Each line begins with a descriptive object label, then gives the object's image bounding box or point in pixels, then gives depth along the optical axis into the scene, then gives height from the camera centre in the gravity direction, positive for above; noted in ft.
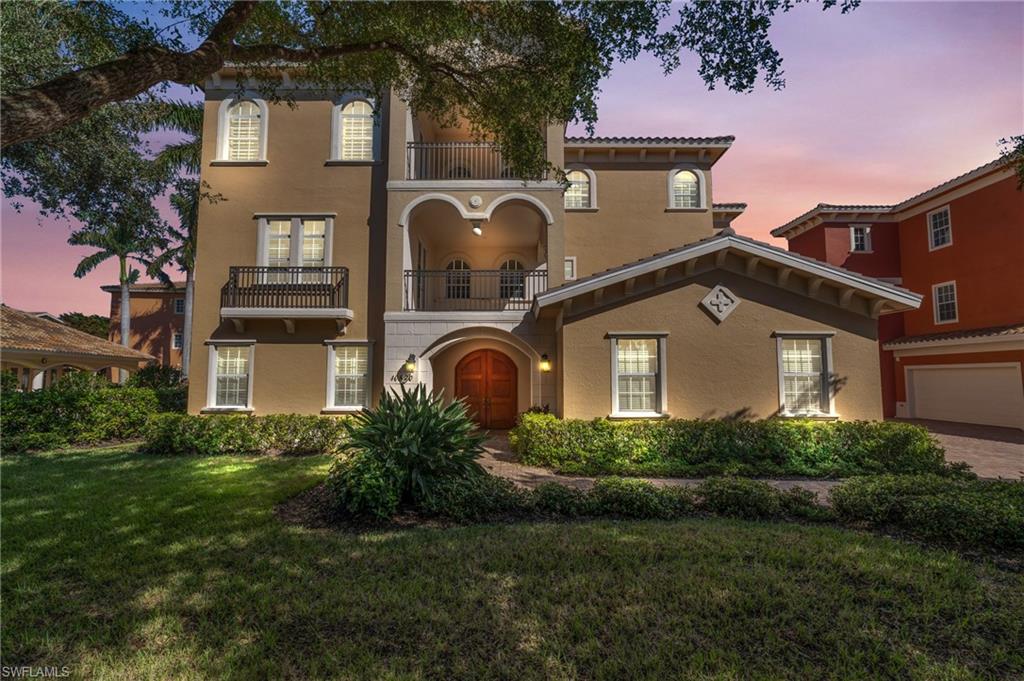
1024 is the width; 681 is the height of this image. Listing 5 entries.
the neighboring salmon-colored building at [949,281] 52.90 +12.46
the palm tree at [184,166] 54.54 +29.78
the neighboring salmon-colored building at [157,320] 110.93 +14.40
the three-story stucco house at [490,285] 35.91 +8.13
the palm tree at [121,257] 90.58 +26.76
